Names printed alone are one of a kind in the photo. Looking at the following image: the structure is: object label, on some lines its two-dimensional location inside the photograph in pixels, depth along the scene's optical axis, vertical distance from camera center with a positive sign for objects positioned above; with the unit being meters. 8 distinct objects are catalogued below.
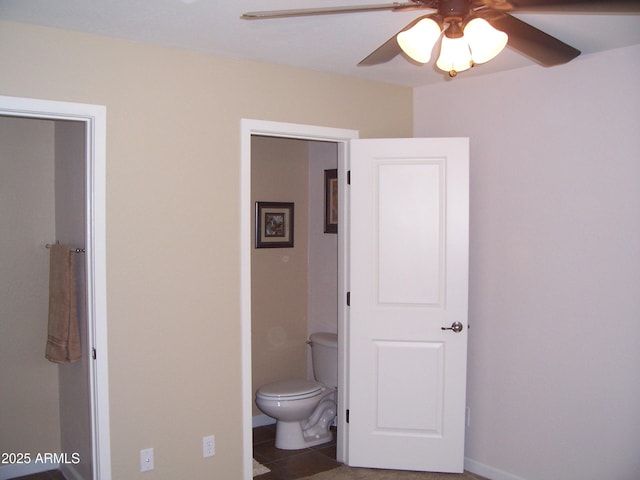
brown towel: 3.18 -0.51
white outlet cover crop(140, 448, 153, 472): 2.80 -1.17
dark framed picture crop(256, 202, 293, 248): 4.25 -0.02
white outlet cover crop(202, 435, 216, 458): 2.98 -1.17
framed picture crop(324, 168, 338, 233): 4.29 +0.16
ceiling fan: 1.62 +0.60
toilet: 3.75 -1.19
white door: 3.33 -0.41
